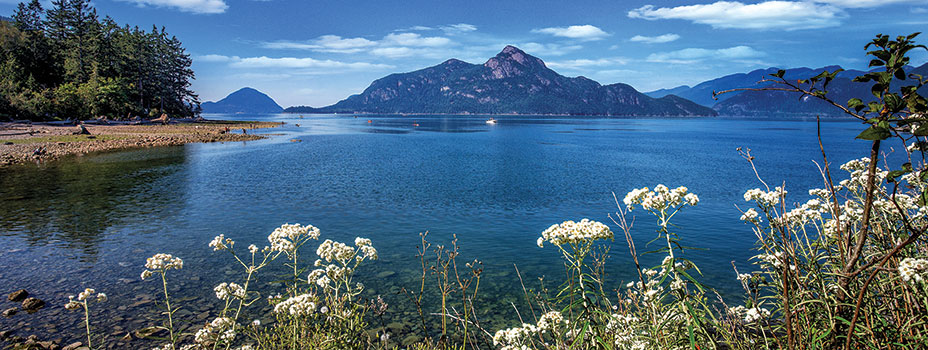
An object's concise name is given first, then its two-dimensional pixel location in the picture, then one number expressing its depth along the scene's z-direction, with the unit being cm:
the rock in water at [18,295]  1207
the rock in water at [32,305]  1155
